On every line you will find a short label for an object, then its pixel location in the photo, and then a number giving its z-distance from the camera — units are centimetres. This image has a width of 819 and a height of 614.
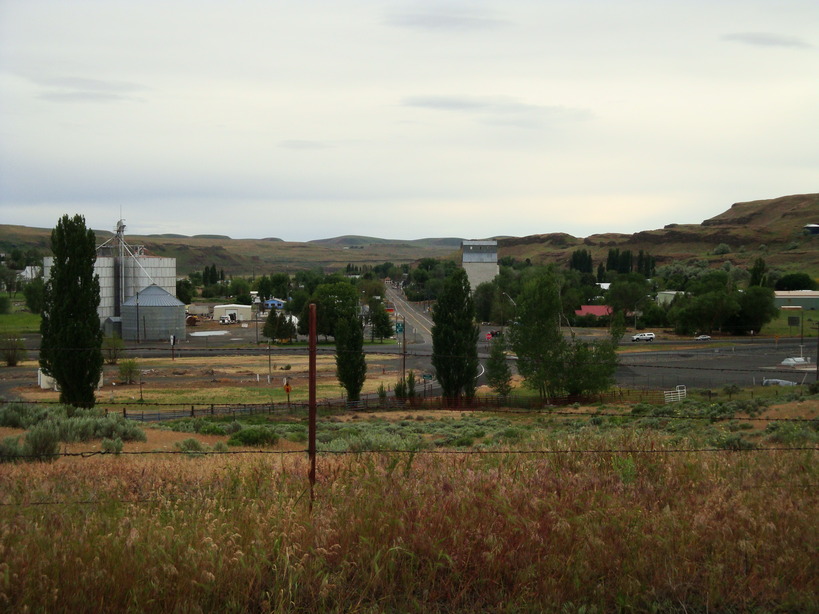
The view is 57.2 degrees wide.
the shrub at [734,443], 1263
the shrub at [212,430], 2453
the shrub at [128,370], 5572
